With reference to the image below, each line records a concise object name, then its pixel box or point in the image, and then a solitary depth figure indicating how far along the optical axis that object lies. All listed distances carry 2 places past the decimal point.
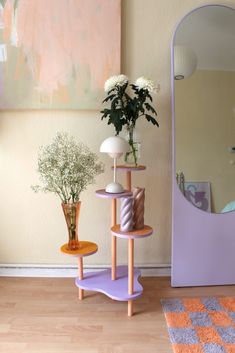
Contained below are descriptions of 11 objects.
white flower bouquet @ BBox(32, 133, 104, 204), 1.64
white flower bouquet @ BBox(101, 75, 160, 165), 1.67
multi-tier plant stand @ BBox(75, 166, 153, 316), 1.61
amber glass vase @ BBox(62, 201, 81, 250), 1.73
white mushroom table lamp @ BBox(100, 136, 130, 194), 1.57
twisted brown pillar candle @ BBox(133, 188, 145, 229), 1.68
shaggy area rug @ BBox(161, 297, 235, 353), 1.38
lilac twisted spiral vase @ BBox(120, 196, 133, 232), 1.63
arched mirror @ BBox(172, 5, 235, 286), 1.88
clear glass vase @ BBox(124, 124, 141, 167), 1.74
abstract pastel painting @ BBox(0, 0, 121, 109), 1.87
